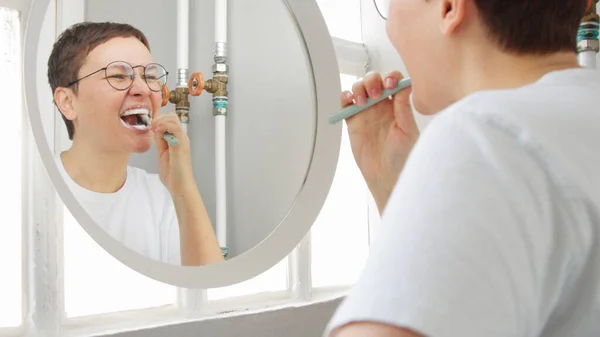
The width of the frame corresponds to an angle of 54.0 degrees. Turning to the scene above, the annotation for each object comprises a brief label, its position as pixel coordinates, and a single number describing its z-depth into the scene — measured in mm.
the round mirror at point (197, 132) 718
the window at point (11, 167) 771
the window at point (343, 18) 1329
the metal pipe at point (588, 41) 1122
